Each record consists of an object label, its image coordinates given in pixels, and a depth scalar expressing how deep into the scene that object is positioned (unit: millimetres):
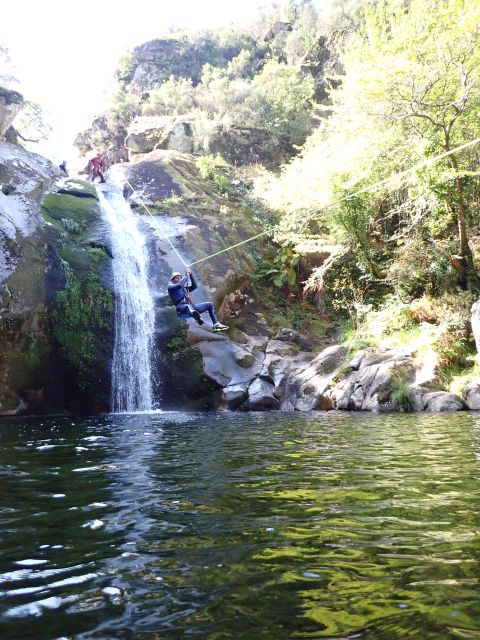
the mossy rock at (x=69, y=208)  19219
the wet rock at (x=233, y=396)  15625
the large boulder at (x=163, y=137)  32062
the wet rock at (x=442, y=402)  10734
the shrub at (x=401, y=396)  11609
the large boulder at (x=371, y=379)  12117
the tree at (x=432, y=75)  12773
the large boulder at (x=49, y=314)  15141
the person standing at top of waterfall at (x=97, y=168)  25609
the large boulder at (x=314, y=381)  13812
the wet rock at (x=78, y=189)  21484
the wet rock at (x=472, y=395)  10648
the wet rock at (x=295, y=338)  18578
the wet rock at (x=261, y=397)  15234
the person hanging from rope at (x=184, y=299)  11930
